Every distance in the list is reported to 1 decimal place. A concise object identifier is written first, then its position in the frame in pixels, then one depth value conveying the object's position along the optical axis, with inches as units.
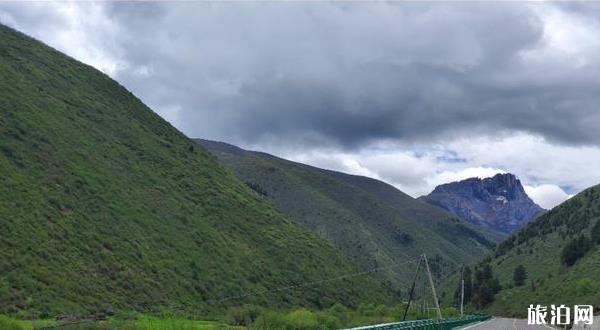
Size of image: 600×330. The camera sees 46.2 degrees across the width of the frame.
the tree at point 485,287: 5457.7
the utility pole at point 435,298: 2037.3
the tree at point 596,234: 4952.0
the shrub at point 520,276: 5300.2
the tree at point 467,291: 5770.7
